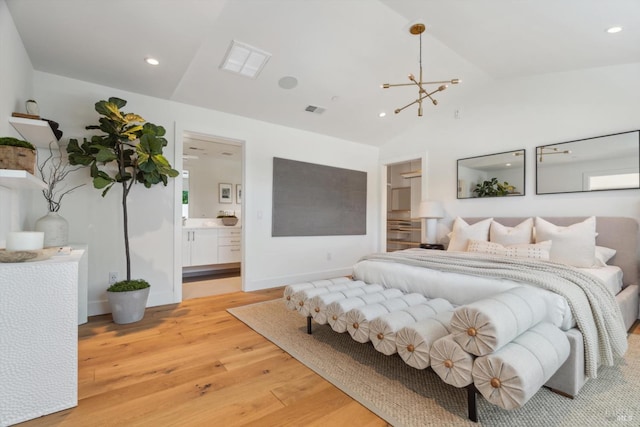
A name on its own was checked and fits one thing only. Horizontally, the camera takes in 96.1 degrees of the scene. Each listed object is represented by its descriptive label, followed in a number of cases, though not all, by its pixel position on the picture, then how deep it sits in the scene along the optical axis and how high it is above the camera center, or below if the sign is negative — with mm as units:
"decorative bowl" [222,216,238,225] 5801 -123
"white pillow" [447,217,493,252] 3736 -238
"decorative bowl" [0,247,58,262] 1478 -230
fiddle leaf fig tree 2691 +601
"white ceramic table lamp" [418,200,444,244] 4340 +6
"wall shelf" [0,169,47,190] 1626 +201
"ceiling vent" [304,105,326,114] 4040 +1506
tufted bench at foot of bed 1268 -656
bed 1697 -466
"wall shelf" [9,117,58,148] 2129 +656
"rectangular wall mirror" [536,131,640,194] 2980 +586
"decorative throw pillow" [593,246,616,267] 2826 -391
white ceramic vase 2482 -138
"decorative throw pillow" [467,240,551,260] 2854 -358
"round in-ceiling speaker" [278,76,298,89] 3406 +1596
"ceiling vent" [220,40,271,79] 2878 +1636
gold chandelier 2881 +1902
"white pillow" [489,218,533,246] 3353 -213
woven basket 1702 +333
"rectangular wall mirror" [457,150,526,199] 3790 +571
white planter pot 2758 -891
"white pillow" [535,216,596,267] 2783 -266
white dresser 1426 -653
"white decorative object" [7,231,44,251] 1544 -157
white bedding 1731 -542
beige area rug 1465 -1043
